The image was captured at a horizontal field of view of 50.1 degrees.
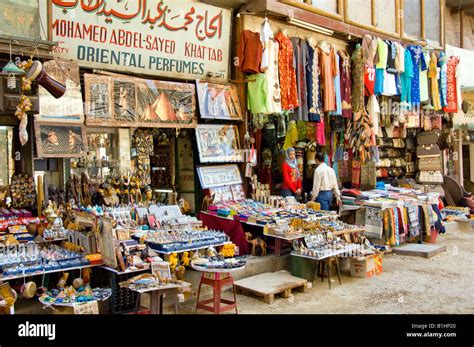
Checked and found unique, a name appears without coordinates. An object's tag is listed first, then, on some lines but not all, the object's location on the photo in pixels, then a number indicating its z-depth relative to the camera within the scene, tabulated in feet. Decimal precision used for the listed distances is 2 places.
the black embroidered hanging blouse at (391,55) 37.52
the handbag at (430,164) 46.24
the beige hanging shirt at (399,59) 38.11
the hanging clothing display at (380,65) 36.60
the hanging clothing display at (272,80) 28.91
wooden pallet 21.24
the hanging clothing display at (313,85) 31.91
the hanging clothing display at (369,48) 35.86
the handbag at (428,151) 46.07
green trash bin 23.56
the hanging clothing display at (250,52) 28.55
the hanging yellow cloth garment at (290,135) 34.65
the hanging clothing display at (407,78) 39.29
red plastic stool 18.38
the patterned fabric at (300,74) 31.19
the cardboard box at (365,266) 25.25
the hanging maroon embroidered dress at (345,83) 34.88
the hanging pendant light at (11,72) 18.22
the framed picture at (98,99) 22.89
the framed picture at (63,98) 21.31
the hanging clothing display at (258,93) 28.96
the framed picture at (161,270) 17.44
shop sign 22.71
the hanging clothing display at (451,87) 44.27
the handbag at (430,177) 45.91
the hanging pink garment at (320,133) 34.01
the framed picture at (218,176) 27.87
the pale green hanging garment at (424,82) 40.98
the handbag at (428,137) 45.78
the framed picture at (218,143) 27.81
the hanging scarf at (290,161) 31.91
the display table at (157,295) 16.56
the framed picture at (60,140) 21.21
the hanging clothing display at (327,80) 32.94
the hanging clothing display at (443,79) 43.32
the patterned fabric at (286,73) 30.12
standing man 31.60
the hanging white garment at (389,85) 37.59
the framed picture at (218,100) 27.71
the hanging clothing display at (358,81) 35.45
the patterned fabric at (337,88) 33.96
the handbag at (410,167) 47.08
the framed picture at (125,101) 23.96
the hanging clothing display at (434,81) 41.68
